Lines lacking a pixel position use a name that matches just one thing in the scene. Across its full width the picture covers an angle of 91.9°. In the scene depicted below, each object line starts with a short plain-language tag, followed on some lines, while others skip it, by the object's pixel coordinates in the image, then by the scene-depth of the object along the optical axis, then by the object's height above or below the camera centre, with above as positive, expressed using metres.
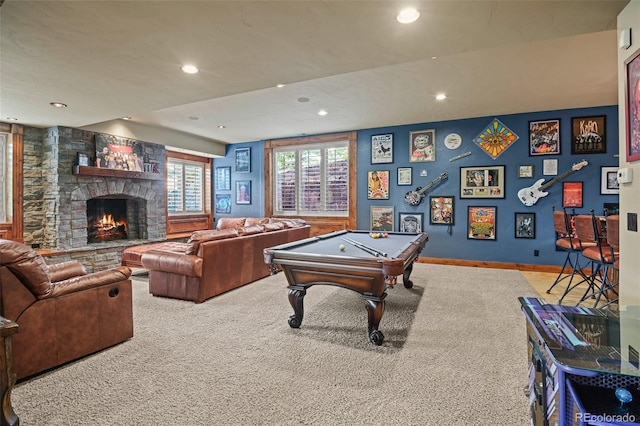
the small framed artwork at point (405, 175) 6.36 +0.74
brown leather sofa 3.71 -0.66
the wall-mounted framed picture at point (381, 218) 6.57 -0.14
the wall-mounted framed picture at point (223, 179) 8.47 +0.93
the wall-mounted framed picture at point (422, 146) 6.13 +1.31
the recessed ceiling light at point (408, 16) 2.09 +1.35
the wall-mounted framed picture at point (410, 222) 6.30 -0.22
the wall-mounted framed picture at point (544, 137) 5.31 +1.27
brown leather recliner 2.06 -0.72
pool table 2.46 -0.48
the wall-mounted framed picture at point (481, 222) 5.75 -0.21
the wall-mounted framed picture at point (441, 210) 6.04 +0.02
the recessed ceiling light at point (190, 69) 2.98 +1.41
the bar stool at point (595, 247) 3.33 -0.42
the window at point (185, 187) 7.61 +0.65
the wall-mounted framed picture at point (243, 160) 8.12 +1.38
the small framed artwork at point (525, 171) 5.45 +0.70
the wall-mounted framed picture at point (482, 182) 5.67 +0.54
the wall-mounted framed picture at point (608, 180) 5.00 +0.49
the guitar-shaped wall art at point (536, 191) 5.25 +0.35
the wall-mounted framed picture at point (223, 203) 8.50 +0.25
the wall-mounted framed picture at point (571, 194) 5.20 +0.28
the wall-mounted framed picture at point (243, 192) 8.19 +0.54
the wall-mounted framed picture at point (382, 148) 6.51 +1.34
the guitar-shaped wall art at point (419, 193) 6.09 +0.37
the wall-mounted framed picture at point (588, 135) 5.07 +1.24
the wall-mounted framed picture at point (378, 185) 6.59 +0.57
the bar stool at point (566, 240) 3.88 -0.39
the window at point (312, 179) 7.18 +0.78
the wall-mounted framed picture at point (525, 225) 5.48 -0.26
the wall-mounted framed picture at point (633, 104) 1.84 +0.65
